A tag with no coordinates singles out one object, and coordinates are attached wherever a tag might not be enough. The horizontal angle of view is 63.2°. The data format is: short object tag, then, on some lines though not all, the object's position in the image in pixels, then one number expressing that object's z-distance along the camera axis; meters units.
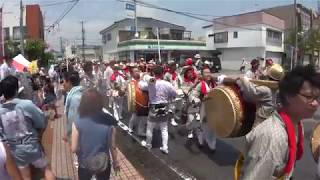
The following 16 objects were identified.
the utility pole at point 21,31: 13.64
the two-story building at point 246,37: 34.34
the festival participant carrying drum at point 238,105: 2.73
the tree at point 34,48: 27.05
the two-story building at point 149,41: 33.87
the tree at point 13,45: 25.36
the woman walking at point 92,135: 2.85
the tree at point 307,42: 32.37
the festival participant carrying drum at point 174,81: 7.49
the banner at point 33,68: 9.75
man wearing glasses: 1.40
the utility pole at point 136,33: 33.50
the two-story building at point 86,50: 57.85
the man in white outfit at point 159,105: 5.40
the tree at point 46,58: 29.89
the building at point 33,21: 39.53
